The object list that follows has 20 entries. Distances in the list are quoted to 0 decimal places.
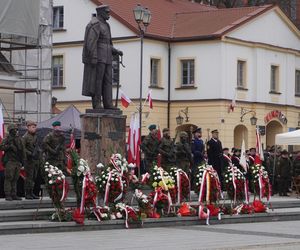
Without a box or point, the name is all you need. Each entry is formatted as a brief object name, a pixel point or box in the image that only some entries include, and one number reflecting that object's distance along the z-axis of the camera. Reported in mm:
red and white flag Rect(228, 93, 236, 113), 47706
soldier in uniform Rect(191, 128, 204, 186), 26859
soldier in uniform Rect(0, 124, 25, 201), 21148
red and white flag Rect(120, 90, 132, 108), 36125
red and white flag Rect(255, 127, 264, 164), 25859
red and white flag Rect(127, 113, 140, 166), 26656
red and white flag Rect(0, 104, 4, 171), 24264
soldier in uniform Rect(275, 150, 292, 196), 32250
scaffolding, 35875
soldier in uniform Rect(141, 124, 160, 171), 25016
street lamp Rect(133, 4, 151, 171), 31469
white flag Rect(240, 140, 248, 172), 24197
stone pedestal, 21859
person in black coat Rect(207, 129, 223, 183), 26891
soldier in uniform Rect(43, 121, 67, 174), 21766
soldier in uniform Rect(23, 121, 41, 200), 21828
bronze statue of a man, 22141
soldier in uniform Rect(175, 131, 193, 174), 25438
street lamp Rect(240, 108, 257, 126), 49625
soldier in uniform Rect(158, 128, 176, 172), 24438
